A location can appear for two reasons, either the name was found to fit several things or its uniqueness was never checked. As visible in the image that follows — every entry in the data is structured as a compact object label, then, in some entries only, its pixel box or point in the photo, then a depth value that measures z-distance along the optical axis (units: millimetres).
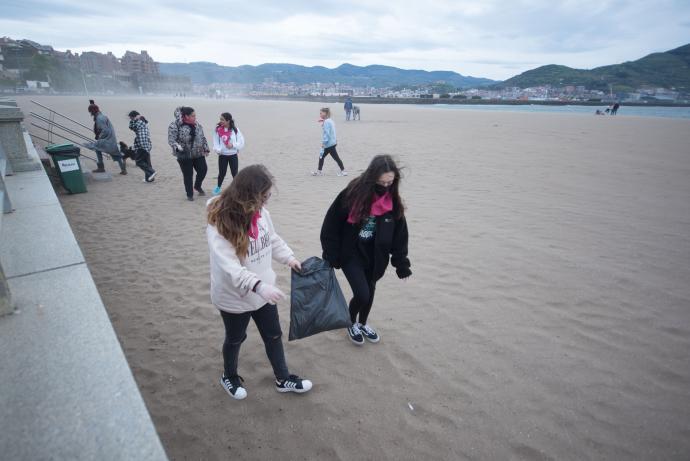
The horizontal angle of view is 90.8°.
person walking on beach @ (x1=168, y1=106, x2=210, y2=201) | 6680
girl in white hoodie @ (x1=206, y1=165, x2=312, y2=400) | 2086
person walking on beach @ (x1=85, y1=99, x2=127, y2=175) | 9422
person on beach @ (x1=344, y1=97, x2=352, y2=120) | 27833
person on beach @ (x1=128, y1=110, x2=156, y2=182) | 8922
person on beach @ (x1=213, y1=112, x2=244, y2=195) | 7266
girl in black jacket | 2768
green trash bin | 7211
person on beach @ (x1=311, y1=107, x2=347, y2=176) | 9219
